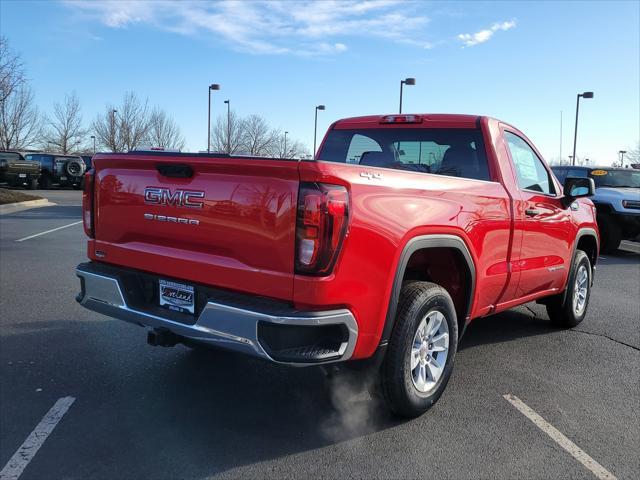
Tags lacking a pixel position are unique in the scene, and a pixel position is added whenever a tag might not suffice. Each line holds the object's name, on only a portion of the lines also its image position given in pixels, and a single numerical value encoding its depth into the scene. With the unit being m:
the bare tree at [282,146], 45.81
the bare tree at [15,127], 38.62
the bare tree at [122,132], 45.03
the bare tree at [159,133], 46.41
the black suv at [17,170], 25.75
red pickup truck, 2.71
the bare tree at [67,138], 48.62
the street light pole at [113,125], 46.15
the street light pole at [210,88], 31.38
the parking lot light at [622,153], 69.06
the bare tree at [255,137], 43.34
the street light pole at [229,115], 39.66
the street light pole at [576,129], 31.99
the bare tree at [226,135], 43.94
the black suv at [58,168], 29.62
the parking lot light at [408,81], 28.38
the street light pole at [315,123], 38.68
